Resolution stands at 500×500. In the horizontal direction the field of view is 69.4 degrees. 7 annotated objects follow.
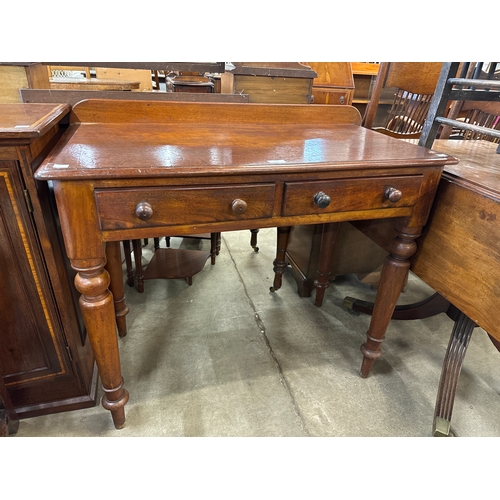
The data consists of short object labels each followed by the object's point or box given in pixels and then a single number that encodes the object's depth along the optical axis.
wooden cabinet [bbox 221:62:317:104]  1.76
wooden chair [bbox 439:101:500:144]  1.86
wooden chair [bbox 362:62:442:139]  2.08
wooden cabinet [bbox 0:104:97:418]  0.84
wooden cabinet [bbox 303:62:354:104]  3.20
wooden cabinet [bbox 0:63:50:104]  1.30
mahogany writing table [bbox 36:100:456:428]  0.81
